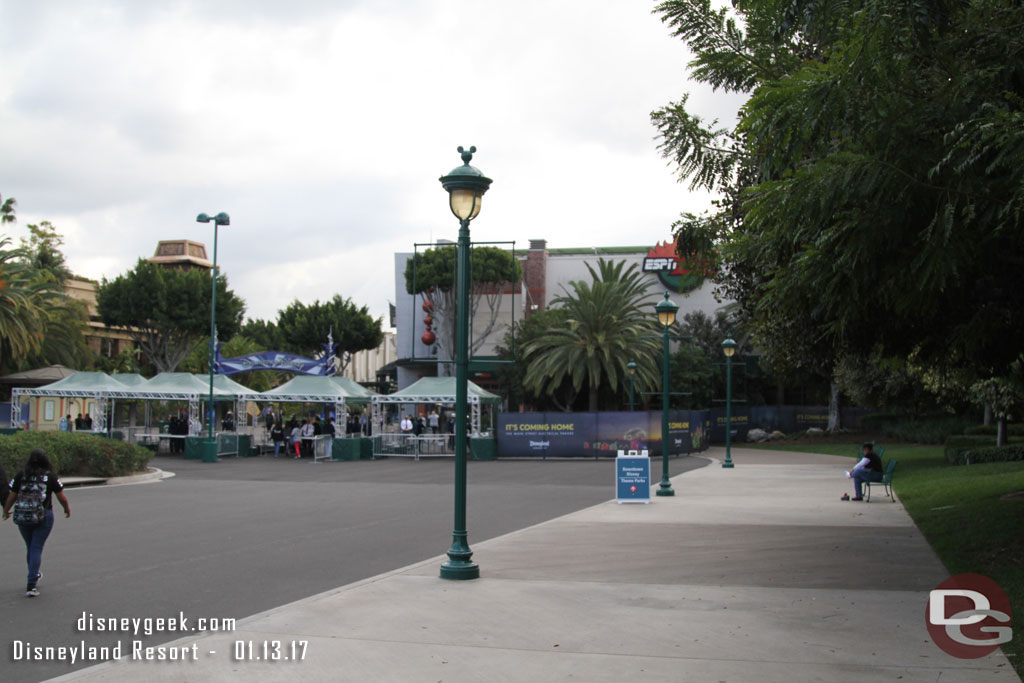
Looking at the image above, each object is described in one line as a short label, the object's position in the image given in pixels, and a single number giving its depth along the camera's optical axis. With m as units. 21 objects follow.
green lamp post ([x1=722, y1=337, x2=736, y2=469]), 31.19
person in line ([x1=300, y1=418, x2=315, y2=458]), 38.86
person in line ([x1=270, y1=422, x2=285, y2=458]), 39.69
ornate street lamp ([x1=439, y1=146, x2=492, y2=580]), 10.41
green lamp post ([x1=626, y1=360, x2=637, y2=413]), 47.39
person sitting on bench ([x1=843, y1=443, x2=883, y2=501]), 19.20
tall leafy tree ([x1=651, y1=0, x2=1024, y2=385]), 7.02
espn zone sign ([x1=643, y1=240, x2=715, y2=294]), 67.00
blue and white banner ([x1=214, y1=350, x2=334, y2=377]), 46.67
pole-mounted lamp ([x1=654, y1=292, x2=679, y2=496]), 21.11
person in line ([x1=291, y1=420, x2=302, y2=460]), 38.69
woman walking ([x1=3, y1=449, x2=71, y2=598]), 9.51
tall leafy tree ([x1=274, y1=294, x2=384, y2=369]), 82.69
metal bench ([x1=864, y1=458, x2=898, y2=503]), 19.11
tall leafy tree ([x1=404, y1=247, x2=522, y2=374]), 63.12
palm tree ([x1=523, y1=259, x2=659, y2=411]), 50.94
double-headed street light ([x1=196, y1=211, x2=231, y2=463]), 33.94
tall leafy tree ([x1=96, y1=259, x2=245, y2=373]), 63.28
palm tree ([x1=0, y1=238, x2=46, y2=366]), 45.91
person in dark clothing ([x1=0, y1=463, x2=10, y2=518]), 10.16
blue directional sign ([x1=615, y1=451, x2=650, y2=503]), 18.88
